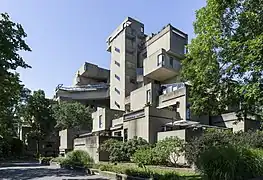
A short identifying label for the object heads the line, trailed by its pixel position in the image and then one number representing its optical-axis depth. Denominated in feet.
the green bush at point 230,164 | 30.58
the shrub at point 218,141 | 51.37
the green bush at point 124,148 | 71.05
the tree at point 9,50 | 32.89
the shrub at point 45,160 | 97.18
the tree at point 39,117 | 155.94
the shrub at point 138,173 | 34.78
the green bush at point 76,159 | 68.75
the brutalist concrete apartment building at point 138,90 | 83.88
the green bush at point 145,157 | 61.00
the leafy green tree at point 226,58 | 37.52
